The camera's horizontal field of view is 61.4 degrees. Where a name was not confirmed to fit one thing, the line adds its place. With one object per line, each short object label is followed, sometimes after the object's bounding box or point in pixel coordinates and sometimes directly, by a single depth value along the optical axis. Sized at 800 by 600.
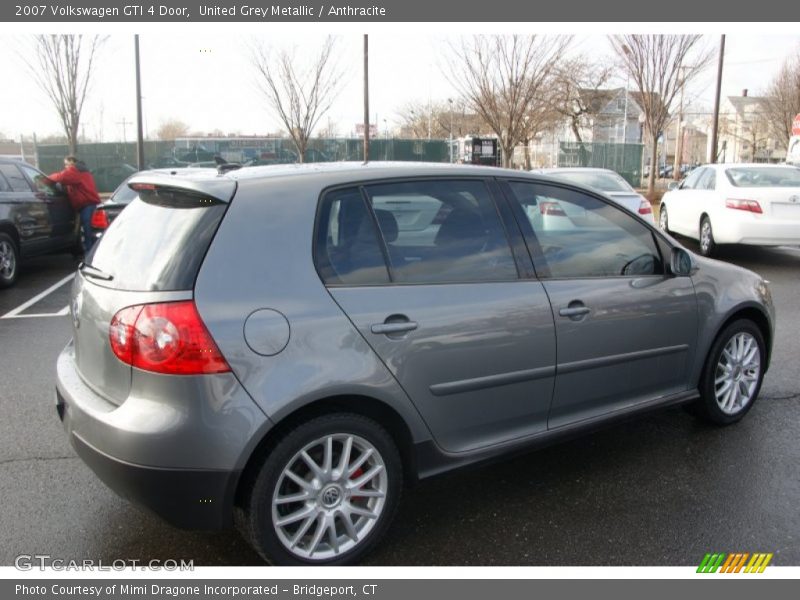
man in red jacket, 10.51
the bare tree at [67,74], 17.77
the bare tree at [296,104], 20.42
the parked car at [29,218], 9.04
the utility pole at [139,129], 17.70
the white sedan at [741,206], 9.73
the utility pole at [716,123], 19.48
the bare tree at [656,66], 19.14
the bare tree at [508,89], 19.41
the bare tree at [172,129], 53.88
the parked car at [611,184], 10.33
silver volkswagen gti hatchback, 2.44
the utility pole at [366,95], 18.69
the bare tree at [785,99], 33.12
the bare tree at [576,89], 29.54
